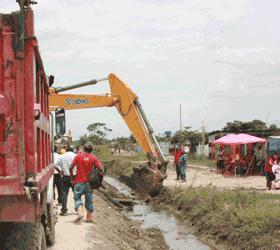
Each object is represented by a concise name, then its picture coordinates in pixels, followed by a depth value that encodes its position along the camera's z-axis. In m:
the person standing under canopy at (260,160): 18.96
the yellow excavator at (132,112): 12.70
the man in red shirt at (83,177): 7.08
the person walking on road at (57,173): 8.23
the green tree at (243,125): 44.44
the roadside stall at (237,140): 17.92
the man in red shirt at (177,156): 15.65
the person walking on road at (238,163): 18.83
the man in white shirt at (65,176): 8.19
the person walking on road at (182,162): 15.34
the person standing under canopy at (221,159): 20.28
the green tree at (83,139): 56.99
